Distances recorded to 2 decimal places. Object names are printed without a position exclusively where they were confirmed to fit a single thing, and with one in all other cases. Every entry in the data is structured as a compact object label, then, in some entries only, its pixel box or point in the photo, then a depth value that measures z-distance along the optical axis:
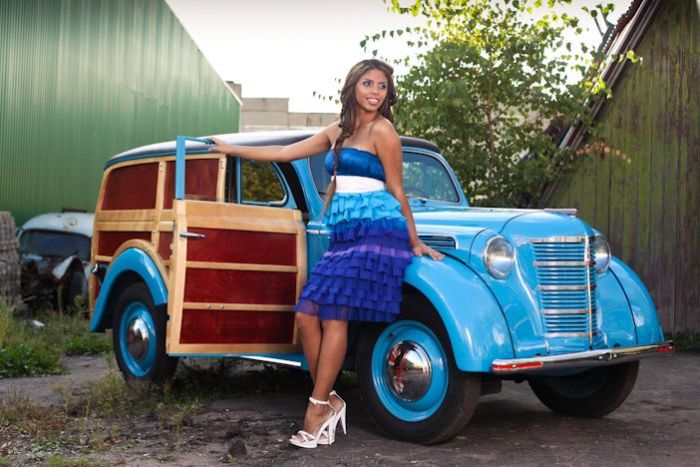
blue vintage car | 5.26
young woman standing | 5.42
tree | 10.17
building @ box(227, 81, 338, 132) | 33.25
